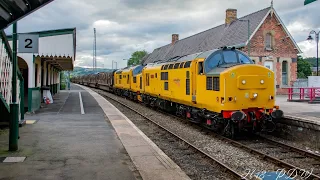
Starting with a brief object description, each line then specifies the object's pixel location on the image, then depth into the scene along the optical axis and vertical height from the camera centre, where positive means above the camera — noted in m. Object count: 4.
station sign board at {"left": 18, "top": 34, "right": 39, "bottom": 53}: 9.80 +1.23
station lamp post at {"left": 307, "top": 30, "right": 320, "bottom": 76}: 27.17 +4.52
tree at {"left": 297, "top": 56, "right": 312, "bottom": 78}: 80.64 +4.28
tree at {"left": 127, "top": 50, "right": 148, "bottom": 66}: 124.11 +10.87
